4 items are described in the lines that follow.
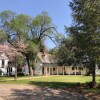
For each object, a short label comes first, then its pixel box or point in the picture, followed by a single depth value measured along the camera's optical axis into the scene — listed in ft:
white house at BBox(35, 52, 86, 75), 124.96
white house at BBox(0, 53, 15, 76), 116.09
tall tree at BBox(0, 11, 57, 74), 104.80
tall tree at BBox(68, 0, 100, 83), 42.18
